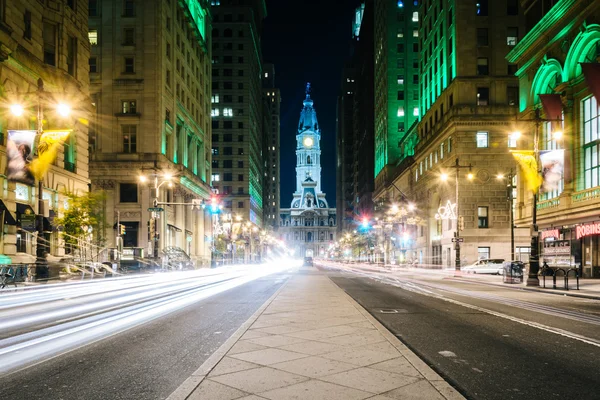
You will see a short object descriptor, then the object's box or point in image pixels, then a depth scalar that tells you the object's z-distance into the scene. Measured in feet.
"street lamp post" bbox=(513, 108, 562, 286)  94.22
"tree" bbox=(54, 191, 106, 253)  124.47
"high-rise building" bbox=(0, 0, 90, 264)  104.01
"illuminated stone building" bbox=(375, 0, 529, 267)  191.42
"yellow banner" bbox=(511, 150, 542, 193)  97.09
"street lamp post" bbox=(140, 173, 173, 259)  147.23
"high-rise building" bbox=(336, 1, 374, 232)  436.35
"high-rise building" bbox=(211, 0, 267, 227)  422.41
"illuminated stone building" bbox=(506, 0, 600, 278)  111.45
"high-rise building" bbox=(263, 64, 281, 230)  616.39
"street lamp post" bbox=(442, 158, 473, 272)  143.23
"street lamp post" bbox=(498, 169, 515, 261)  142.61
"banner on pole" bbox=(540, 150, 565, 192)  96.57
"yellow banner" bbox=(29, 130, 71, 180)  76.59
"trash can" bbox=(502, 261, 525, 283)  109.19
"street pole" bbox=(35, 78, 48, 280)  76.38
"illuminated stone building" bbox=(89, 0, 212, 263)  205.67
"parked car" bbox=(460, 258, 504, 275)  163.84
